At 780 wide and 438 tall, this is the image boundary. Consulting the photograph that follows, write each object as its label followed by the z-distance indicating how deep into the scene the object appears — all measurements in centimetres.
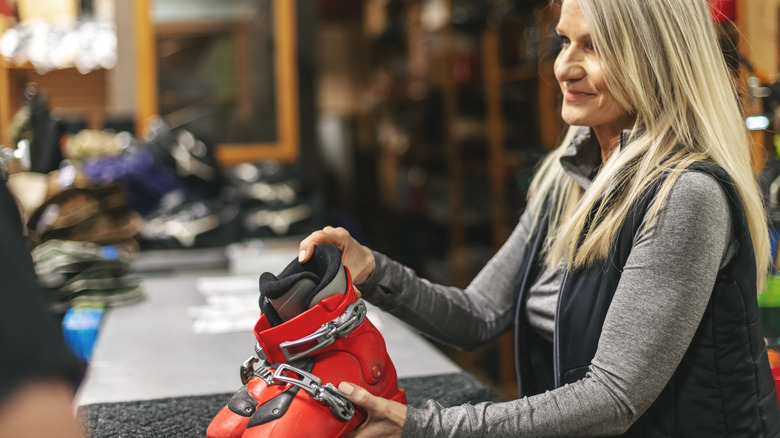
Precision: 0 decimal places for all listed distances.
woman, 104
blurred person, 57
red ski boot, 101
